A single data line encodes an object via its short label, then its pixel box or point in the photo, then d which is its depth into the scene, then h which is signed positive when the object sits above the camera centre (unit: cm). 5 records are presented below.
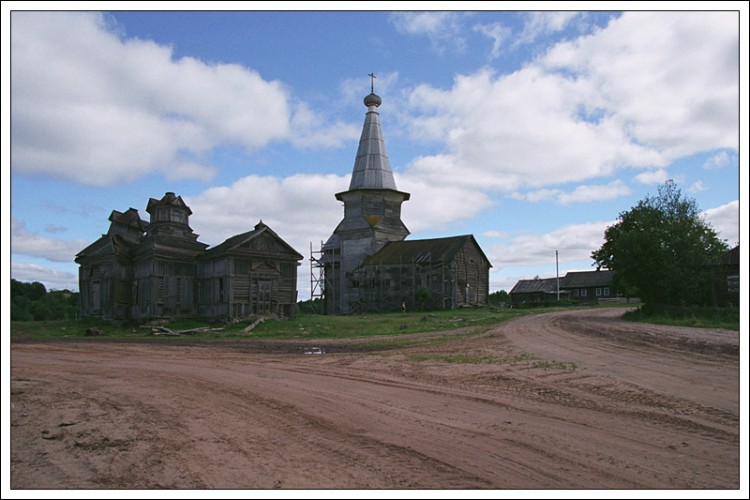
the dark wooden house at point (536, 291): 7356 -256
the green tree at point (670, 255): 3066 +84
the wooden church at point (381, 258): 4522 +109
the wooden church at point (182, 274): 3228 -19
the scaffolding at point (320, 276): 5419 -54
